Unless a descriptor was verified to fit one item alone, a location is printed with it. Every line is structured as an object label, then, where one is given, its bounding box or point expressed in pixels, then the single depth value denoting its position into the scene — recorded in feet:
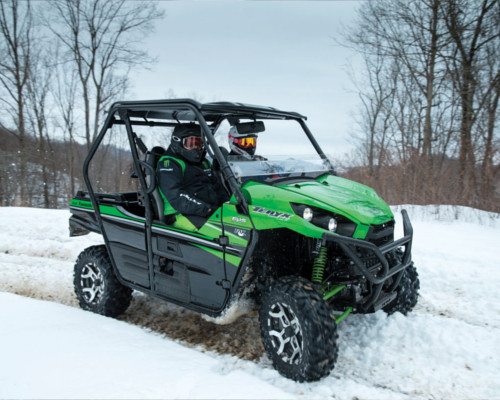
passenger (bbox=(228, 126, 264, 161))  13.29
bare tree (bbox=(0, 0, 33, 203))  52.92
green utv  9.52
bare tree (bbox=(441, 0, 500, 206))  34.71
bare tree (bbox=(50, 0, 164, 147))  53.06
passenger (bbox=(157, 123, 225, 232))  11.24
